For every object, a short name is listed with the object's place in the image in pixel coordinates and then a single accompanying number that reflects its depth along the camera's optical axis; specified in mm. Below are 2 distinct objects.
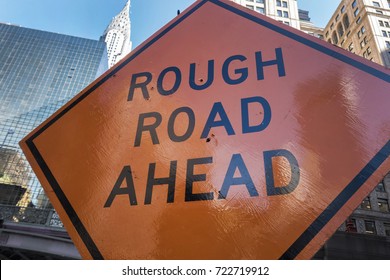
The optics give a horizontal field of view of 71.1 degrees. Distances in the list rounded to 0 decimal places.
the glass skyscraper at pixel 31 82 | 52625
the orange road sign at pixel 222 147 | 1079
